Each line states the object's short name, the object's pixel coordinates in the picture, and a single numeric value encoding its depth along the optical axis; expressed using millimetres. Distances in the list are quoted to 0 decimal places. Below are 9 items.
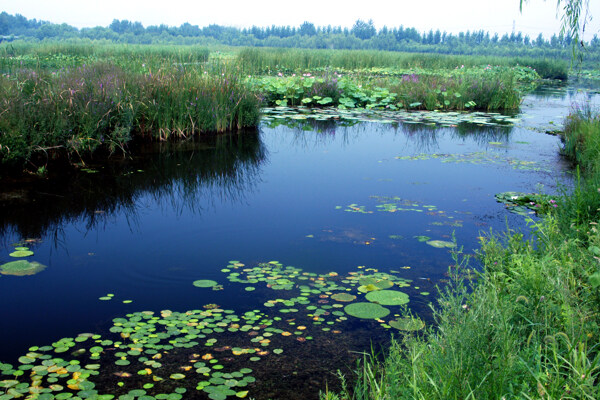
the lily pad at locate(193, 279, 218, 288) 3389
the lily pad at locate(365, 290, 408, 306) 3159
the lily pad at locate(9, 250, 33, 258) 3822
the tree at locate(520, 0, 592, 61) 4078
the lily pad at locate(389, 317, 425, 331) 2906
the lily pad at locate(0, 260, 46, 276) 3518
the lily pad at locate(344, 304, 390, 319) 3018
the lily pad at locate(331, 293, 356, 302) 3201
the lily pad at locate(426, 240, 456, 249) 4129
